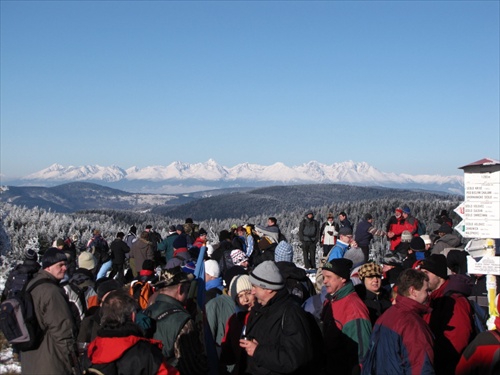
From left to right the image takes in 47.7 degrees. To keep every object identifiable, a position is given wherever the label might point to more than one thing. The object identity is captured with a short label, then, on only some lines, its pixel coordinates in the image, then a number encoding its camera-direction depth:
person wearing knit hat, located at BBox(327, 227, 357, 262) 10.80
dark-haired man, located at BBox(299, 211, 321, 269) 18.27
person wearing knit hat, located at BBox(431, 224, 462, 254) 12.41
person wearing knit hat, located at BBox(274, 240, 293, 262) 10.61
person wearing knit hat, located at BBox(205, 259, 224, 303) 7.95
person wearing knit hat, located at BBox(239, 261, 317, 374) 4.87
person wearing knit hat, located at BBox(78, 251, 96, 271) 10.49
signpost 5.93
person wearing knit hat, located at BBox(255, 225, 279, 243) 15.01
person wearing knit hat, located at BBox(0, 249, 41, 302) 8.23
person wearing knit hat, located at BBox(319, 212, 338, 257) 18.28
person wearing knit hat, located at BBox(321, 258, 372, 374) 6.09
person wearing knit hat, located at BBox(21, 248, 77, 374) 6.11
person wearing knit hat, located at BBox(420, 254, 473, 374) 6.22
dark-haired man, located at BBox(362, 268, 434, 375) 5.05
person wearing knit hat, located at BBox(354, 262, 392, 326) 7.43
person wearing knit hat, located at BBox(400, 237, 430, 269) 11.63
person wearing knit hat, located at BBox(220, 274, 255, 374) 6.08
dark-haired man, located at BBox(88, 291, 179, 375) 4.52
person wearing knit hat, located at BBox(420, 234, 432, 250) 13.64
